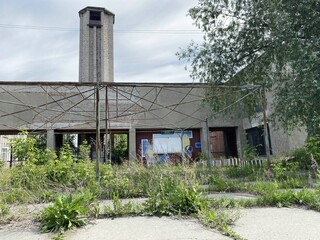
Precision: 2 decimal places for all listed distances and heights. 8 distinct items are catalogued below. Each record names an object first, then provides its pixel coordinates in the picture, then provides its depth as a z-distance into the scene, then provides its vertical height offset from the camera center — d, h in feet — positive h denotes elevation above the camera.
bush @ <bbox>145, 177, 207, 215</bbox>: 13.12 -2.57
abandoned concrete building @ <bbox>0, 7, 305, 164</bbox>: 47.91 +5.43
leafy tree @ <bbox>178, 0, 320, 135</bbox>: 25.36 +12.57
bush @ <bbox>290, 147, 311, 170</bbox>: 28.45 -1.27
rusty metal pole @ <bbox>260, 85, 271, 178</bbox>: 22.84 +1.48
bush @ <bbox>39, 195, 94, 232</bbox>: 10.96 -2.59
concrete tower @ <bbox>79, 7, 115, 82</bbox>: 75.36 +33.10
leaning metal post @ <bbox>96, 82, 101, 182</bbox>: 19.11 +1.63
